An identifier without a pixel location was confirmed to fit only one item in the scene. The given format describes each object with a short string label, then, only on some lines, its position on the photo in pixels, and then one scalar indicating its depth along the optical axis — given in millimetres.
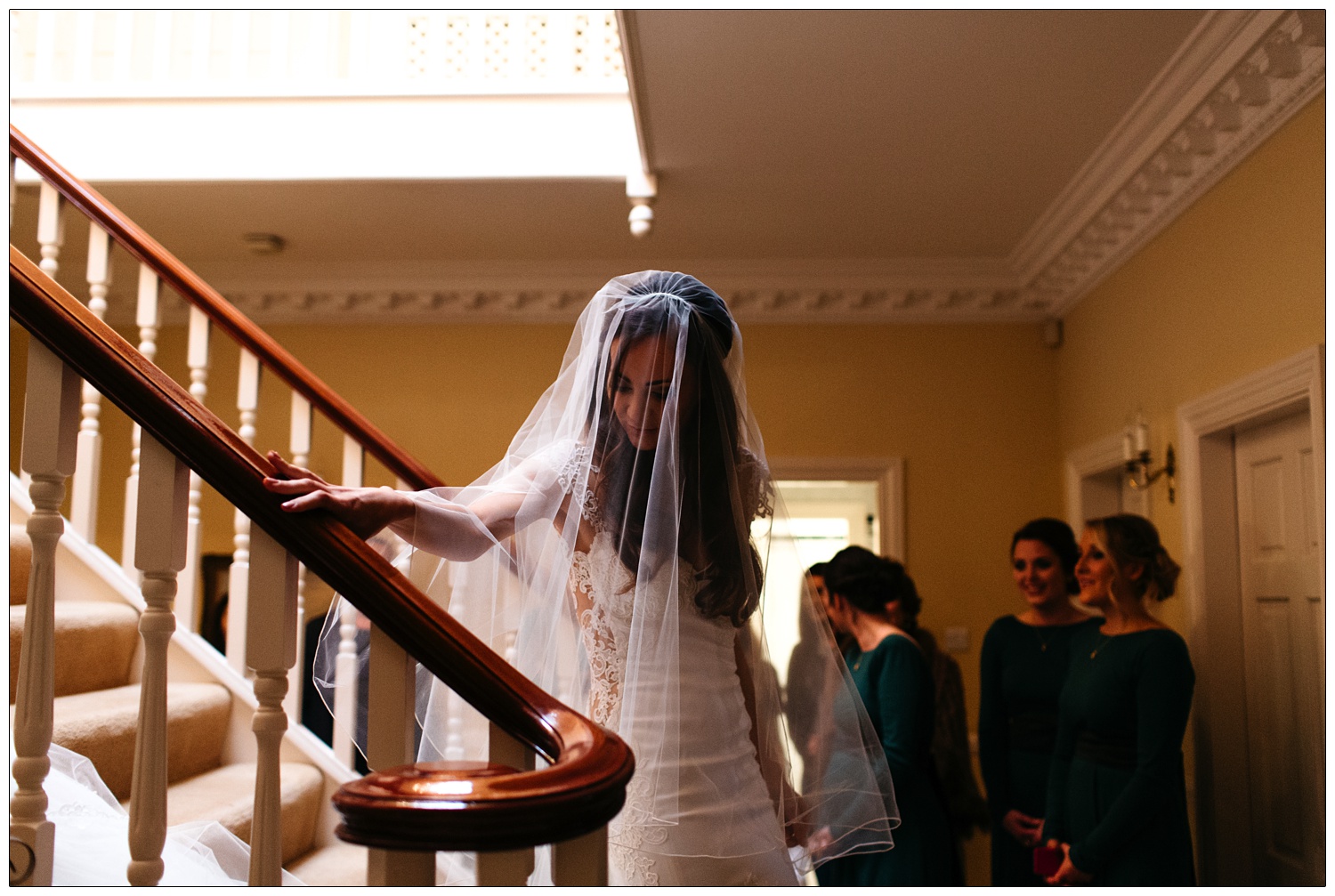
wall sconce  4035
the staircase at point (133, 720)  2084
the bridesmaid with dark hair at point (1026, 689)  3236
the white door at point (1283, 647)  3047
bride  1517
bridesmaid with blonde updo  2662
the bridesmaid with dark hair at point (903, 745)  2791
